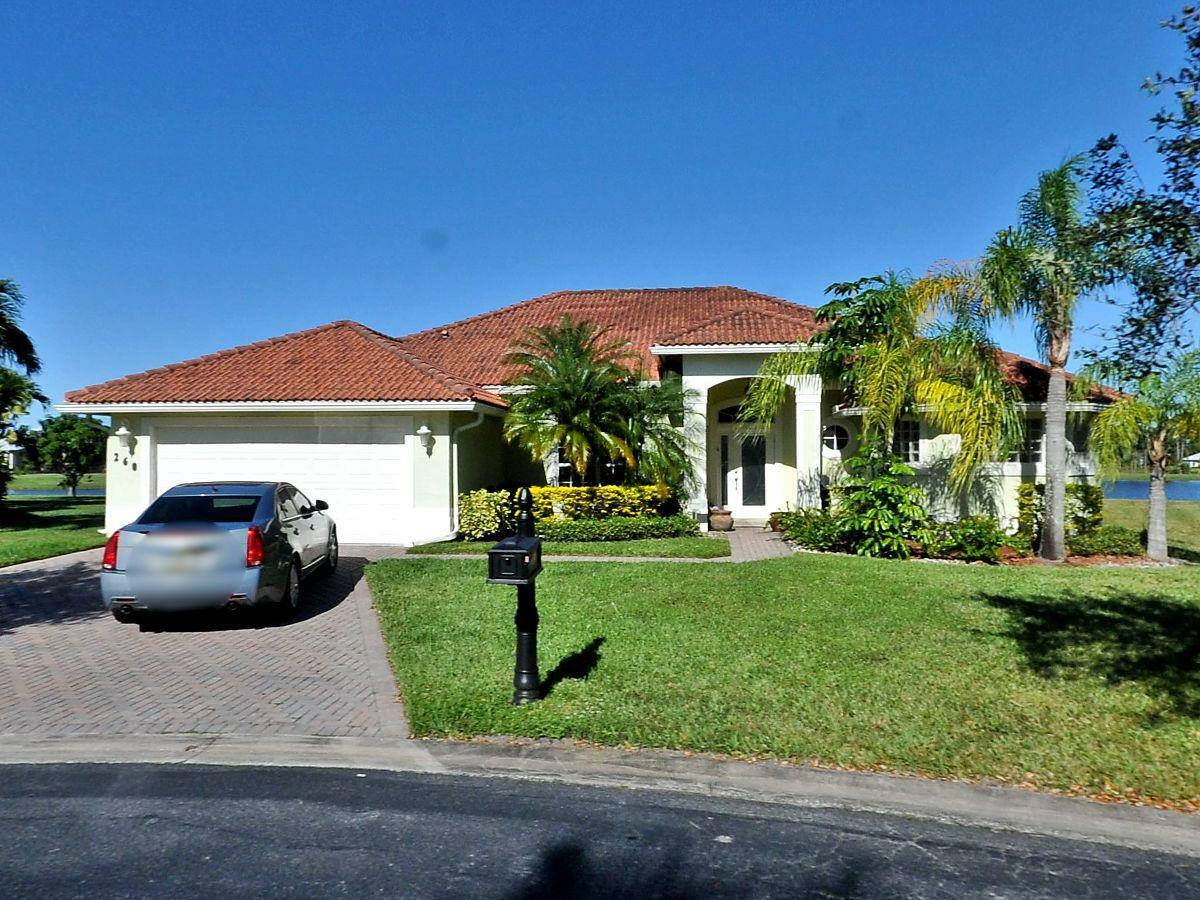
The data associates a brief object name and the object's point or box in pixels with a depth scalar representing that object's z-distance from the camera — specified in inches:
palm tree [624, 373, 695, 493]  586.2
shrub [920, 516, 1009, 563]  504.1
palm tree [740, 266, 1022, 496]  508.1
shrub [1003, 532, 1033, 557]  527.2
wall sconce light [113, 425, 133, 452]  599.5
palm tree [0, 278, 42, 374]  820.0
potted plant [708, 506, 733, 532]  647.1
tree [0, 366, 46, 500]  811.4
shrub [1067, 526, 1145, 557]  550.6
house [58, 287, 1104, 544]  581.9
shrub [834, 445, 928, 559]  506.6
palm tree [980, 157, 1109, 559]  468.8
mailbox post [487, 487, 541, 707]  216.7
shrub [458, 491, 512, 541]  587.8
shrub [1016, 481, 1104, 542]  584.1
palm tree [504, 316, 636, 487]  563.8
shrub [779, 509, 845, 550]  533.3
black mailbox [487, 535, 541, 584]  216.1
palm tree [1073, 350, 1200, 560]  528.1
